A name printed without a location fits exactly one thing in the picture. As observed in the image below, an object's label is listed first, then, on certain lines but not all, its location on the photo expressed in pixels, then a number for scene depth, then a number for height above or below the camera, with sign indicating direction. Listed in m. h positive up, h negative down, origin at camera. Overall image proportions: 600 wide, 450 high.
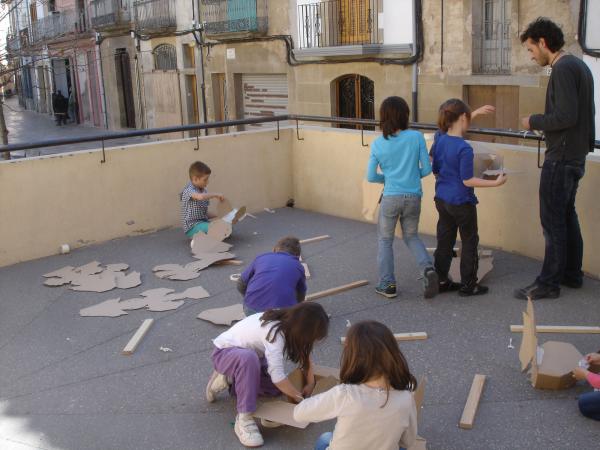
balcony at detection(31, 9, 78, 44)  30.83 +2.45
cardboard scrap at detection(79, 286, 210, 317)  5.86 -1.85
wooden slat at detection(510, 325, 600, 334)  4.98 -1.85
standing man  5.12 -0.62
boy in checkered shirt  7.58 -1.32
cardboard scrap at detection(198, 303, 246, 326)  5.52 -1.85
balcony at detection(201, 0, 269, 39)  19.19 +1.44
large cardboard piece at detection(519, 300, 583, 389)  4.19 -1.77
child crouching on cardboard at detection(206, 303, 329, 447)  3.57 -1.49
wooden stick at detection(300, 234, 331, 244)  7.67 -1.80
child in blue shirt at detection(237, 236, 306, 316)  4.30 -1.25
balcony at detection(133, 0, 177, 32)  23.61 +1.95
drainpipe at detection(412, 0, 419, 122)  15.05 -0.54
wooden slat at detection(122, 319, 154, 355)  5.07 -1.86
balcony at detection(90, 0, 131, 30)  26.42 +2.21
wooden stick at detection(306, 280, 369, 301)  5.97 -1.84
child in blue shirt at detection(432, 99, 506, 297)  5.51 -0.98
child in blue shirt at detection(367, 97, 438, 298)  5.57 -0.92
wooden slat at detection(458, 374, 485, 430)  3.93 -1.90
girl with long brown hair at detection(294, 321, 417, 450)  2.93 -1.32
